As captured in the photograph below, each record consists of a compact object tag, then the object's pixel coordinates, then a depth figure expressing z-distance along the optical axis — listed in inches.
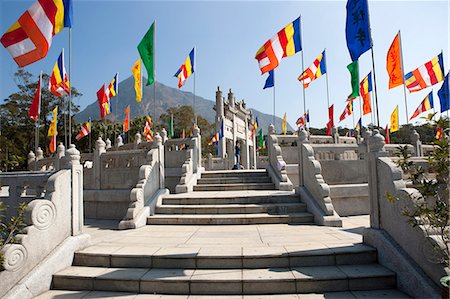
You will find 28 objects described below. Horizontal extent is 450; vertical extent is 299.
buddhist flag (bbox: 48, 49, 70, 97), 444.5
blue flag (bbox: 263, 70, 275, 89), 552.4
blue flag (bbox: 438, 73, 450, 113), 508.9
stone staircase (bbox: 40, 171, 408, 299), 140.6
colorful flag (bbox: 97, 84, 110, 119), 609.0
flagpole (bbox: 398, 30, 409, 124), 387.9
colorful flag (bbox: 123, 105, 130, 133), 786.2
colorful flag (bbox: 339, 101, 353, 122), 704.4
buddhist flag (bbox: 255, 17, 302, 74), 426.3
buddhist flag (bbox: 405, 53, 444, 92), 500.4
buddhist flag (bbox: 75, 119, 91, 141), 771.0
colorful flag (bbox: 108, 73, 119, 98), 607.2
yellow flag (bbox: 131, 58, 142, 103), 510.0
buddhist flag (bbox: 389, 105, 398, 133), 645.3
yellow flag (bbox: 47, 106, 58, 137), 708.0
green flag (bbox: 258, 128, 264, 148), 1198.3
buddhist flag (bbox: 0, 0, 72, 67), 254.4
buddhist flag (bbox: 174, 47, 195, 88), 528.1
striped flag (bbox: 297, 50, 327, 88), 529.0
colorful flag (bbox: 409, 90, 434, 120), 570.9
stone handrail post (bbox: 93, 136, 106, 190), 324.2
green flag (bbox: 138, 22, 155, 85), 415.2
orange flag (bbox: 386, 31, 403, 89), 392.2
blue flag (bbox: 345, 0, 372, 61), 254.8
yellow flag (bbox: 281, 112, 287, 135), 974.3
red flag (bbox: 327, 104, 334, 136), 701.9
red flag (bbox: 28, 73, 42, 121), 549.8
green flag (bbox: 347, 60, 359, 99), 492.1
